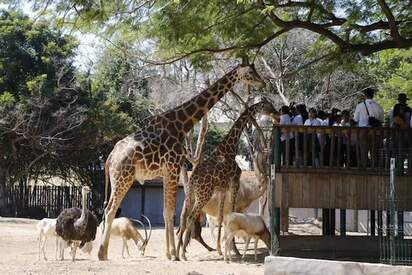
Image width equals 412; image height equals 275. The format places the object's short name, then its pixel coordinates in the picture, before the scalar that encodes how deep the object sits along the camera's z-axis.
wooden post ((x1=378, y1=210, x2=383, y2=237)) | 17.47
